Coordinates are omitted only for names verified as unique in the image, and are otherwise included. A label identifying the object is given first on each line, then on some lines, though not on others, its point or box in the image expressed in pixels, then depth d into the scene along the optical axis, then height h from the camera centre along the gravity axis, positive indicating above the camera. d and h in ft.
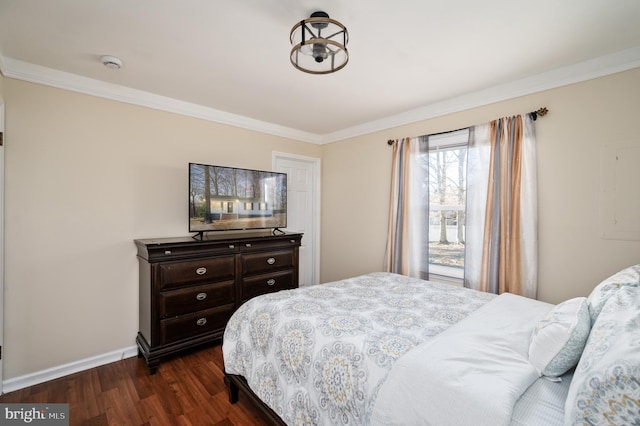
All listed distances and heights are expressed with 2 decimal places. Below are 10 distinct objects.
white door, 13.52 +0.02
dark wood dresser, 7.98 -2.44
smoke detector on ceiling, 6.94 +3.60
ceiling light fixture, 5.17 +3.08
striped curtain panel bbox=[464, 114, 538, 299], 7.97 +0.09
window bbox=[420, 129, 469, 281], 9.75 +0.37
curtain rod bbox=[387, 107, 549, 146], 7.79 +2.75
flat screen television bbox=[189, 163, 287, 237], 9.28 +0.32
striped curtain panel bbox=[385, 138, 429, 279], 10.34 -0.15
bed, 2.88 -2.06
